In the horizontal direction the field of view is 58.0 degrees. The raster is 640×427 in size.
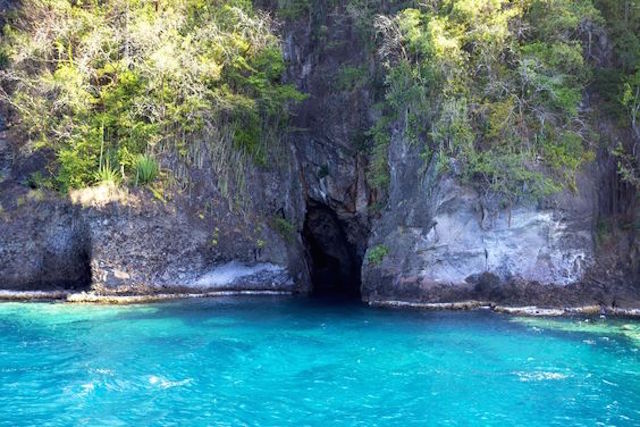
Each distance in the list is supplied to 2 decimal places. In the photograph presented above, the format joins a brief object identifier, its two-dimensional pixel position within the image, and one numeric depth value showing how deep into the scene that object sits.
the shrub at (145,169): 20.53
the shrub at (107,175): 20.22
